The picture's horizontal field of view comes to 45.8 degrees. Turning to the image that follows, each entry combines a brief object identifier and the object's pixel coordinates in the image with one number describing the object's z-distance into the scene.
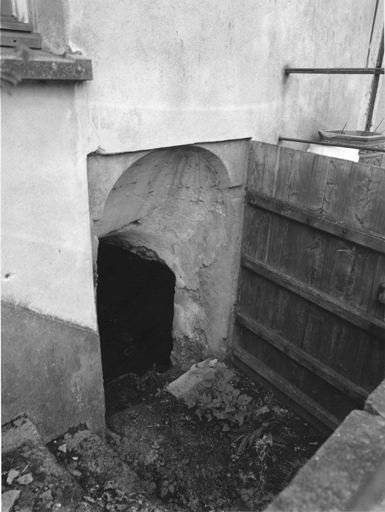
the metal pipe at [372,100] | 5.08
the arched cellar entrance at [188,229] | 3.91
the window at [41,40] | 2.33
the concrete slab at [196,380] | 4.24
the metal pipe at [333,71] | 3.41
